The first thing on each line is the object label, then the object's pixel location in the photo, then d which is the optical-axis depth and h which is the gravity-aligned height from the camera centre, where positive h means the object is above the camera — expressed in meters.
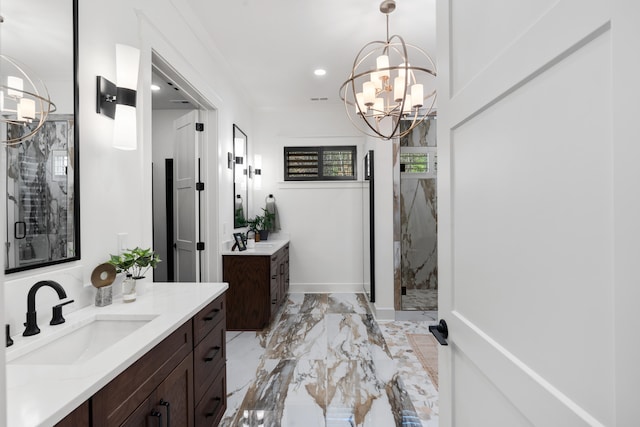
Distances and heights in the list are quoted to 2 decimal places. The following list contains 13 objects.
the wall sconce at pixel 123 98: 1.54 +0.58
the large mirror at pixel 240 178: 3.68 +0.45
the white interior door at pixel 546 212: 0.44 +0.00
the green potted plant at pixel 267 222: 4.49 -0.12
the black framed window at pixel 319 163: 4.74 +0.77
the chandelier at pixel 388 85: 2.26 +1.05
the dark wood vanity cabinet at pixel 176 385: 0.91 -0.64
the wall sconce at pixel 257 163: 4.56 +0.74
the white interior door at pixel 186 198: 3.02 +0.16
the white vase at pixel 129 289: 1.51 -0.37
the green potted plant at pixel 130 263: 1.52 -0.25
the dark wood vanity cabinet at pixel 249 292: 3.21 -0.82
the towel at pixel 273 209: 4.60 +0.07
